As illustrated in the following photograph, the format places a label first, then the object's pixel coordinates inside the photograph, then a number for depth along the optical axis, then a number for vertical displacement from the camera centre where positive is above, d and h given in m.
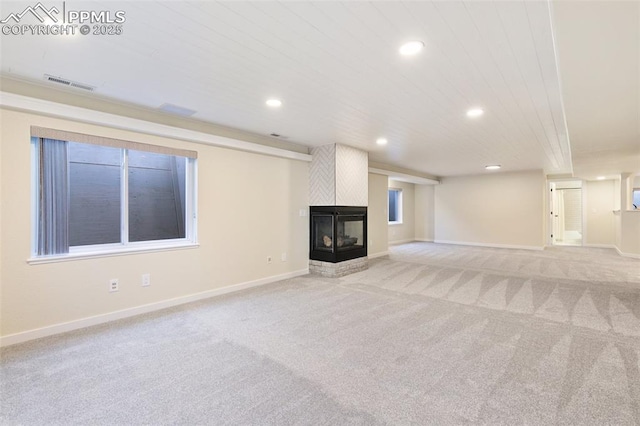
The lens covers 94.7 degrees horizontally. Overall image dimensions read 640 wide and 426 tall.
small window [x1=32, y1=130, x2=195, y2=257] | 2.90 +0.15
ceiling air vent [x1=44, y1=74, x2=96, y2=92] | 2.67 +1.20
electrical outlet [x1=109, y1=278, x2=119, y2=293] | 3.23 -0.82
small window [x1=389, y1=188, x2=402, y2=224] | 10.52 +0.18
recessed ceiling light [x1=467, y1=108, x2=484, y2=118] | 3.48 +1.19
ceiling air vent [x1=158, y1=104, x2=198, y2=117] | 3.39 +1.20
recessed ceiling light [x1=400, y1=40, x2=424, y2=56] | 2.12 +1.20
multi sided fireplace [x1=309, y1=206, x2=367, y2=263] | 5.22 -0.42
